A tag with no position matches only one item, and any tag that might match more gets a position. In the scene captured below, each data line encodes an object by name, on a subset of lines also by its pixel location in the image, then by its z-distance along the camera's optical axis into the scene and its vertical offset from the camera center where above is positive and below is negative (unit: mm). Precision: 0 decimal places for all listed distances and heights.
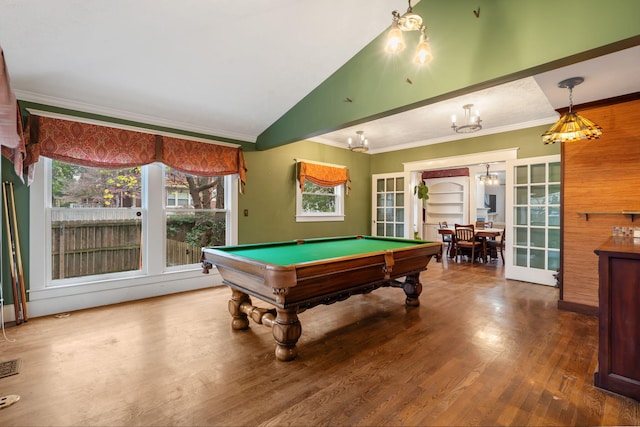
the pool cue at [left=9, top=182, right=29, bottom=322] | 3055 -489
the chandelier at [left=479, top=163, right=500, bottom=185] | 8031 +913
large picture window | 3428 -110
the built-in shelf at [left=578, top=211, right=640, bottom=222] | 3005 -4
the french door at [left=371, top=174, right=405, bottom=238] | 6555 +163
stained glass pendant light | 2694 +788
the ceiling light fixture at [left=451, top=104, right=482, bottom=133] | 4035 +1310
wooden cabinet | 1839 -697
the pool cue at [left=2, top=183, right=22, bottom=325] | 3008 -653
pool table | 2156 -514
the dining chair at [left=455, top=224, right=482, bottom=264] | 6328 -595
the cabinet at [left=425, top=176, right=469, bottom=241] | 8766 +287
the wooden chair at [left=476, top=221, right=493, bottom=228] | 7449 -308
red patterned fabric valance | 3143 +787
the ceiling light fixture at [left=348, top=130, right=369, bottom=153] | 5207 +1278
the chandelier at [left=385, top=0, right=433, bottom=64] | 1881 +1156
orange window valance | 5426 +738
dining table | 6152 -463
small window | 5594 +191
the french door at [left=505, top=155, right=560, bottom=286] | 4434 -112
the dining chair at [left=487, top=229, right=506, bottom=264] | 6308 -766
